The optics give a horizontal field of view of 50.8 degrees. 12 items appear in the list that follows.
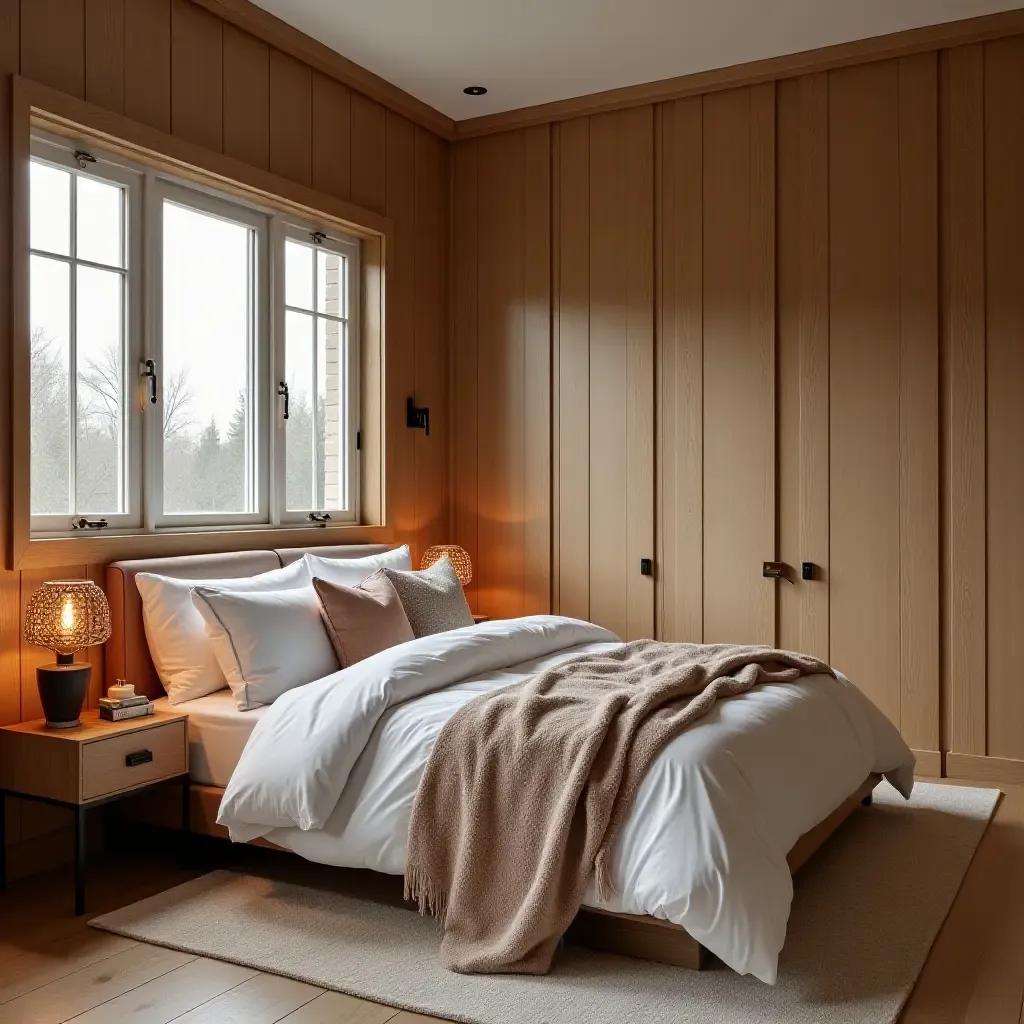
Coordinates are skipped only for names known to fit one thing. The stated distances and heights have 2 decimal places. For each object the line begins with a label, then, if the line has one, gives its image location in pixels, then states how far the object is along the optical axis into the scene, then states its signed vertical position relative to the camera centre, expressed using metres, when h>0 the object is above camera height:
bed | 2.42 -0.71
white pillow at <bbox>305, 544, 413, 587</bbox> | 4.06 -0.23
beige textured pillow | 3.84 -0.34
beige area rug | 2.36 -1.09
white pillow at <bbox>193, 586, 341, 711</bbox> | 3.36 -0.43
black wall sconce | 5.18 +0.44
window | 3.51 +0.57
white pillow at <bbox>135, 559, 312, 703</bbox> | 3.48 -0.42
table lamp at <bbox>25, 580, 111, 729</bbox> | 3.10 -0.37
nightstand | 2.95 -0.72
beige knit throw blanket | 2.49 -0.72
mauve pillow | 3.54 -0.38
